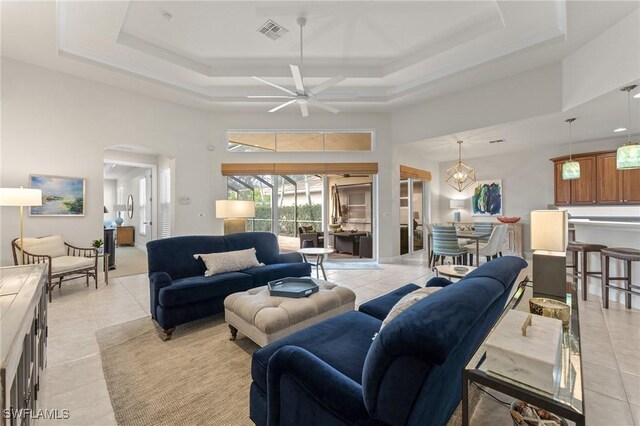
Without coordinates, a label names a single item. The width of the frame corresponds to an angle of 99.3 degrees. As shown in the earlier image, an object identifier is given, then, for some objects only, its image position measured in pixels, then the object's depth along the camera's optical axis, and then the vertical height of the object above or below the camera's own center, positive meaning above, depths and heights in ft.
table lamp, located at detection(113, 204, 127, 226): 31.94 +0.62
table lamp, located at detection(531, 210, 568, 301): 6.32 -1.03
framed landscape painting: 14.21 +1.02
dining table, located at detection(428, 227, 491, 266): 16.15 -1.54
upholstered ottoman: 7.02 -2.79
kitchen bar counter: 11.09 -1.29
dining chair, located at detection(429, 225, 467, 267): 16.01 -1.87
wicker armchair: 12.41 -2.13
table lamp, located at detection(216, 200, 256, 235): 15.51 +0.19
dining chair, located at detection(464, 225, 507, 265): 16.64 -2.09
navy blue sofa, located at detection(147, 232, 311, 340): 8.86 -2.44
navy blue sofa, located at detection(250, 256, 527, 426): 2.91 -2.20
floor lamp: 11.44 +0.72
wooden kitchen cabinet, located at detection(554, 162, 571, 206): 20.44 +1.60
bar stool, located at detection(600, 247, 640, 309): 10.29 -2.49
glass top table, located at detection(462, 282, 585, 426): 3.05 -2.16
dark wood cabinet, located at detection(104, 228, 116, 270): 18.43 -2.12
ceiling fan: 11.56 +5.63
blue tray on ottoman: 8.24 -2.41
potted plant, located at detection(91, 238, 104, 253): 15.33 -1.73
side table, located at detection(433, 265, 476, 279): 10.26 -2.38
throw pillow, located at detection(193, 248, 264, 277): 10.70 -2.00
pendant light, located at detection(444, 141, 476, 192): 22.12 +3.22
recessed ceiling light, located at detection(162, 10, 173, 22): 11.54 +8.51
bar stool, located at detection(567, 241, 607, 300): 12.05 -2.11
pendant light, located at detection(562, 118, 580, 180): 15.75 +2.33
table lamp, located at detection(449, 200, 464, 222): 26.68 +0.45
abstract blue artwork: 24.82 +1.14
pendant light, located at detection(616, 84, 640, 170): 10.98 +2.22
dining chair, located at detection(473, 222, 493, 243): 20.34 -1.34
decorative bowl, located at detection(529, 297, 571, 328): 5.10 -1.92
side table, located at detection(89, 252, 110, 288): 14.75 -2.94
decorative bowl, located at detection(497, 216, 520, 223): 22.97 -0.75
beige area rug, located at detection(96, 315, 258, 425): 5.52 -4.04
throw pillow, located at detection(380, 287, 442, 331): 4.50 -1.60
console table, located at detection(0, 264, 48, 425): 2.85 -1.58
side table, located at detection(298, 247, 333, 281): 14.60 -2.17
